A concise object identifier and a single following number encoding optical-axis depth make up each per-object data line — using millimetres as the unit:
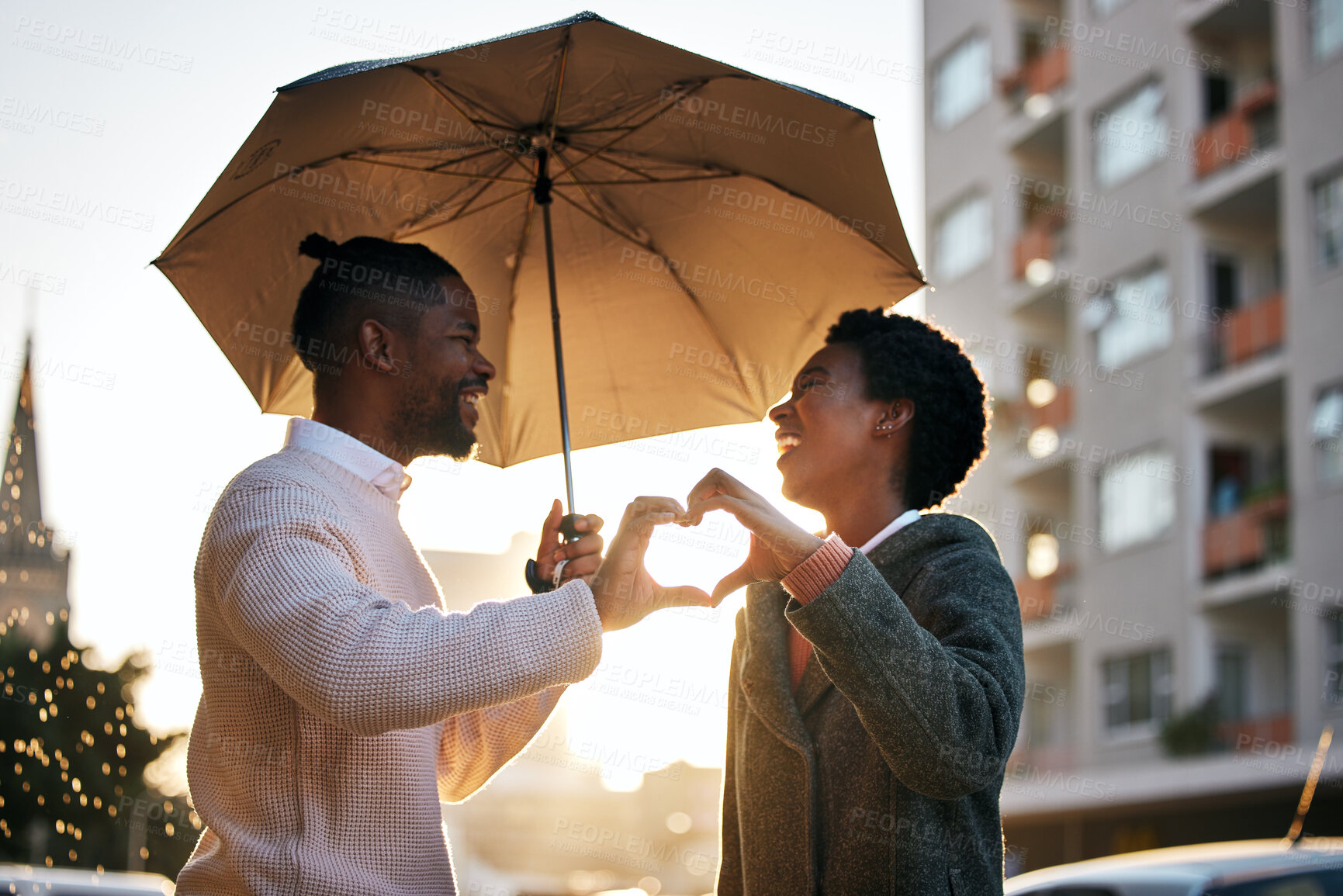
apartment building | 21469
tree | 19750
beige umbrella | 3668
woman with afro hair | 2975
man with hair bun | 2625
